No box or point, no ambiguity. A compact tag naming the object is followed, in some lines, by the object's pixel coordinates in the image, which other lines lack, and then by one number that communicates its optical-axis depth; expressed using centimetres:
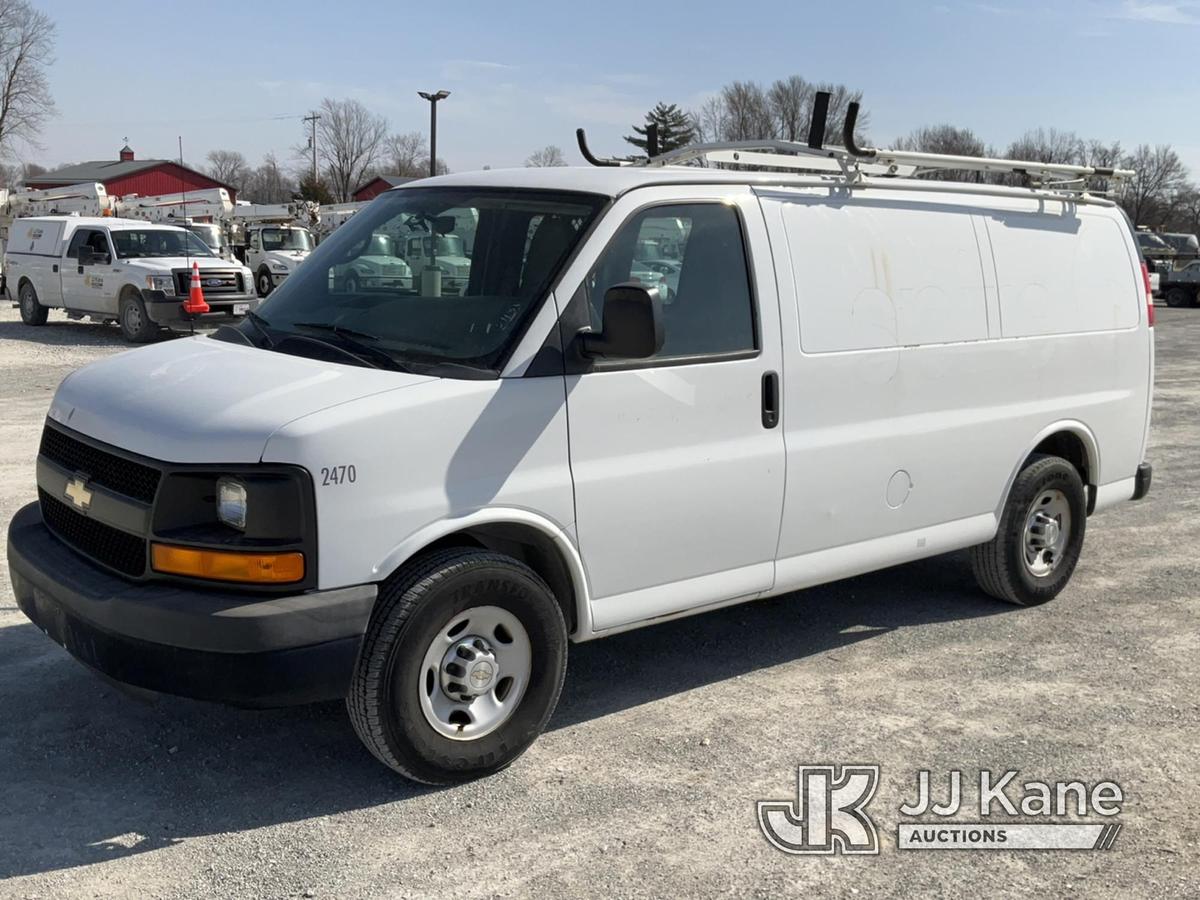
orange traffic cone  1855
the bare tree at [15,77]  8038
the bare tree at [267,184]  10944
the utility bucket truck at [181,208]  3105
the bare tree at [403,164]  10144
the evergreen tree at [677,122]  6122
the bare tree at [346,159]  9738
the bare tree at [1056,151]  7384
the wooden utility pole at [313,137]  8962
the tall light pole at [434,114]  4841
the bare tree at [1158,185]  9769
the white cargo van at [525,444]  379
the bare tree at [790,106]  7800
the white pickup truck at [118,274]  1920
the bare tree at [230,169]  12231
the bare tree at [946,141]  6666
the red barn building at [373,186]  7960
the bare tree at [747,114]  7294
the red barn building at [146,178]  8519
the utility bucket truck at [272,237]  3156
